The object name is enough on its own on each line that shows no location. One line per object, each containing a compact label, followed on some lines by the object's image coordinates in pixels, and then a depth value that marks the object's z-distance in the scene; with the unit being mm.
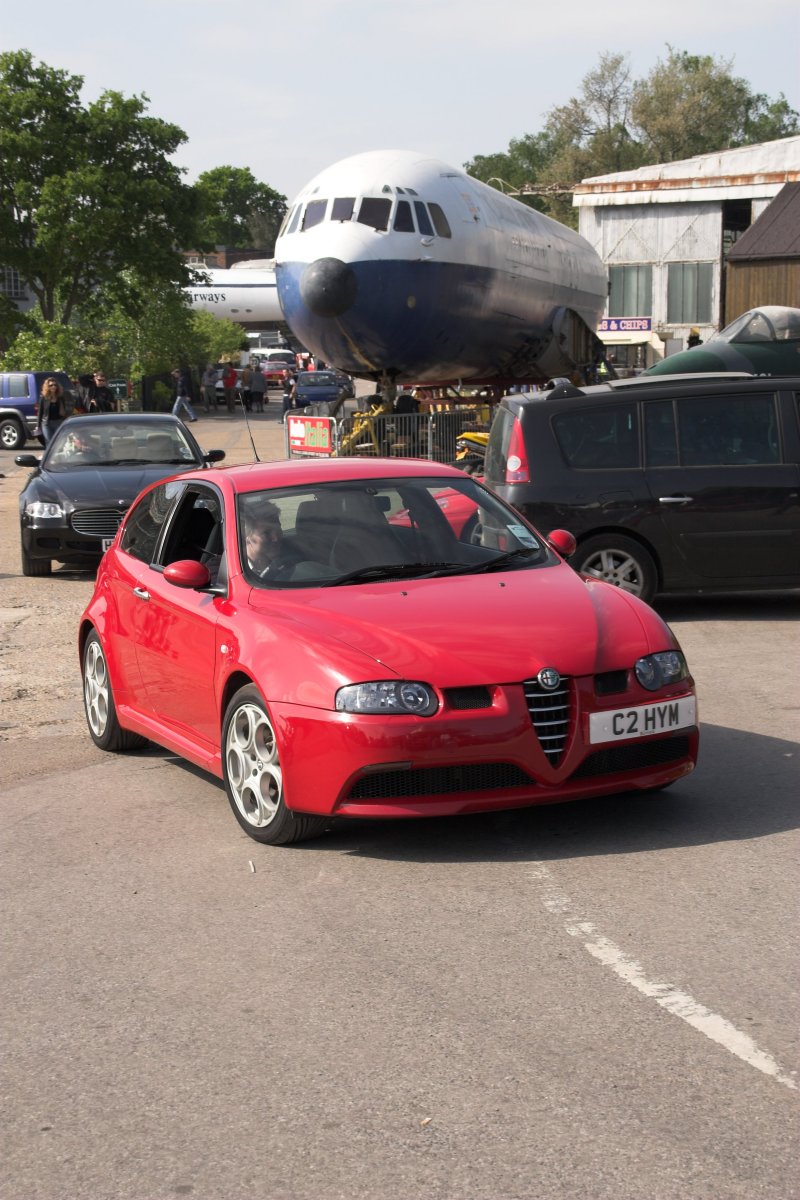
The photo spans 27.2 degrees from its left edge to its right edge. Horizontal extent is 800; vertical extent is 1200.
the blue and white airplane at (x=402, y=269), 26578
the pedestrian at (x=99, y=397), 40312
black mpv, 12711
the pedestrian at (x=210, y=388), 70312
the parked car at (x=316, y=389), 63281
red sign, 27312
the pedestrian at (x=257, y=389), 62500
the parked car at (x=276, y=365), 91062
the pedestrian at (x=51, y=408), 26172
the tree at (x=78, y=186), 63625
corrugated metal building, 59719
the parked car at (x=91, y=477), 16047
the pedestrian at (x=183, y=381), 57750
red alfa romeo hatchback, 6242
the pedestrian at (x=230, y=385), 50881
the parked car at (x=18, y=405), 47031
